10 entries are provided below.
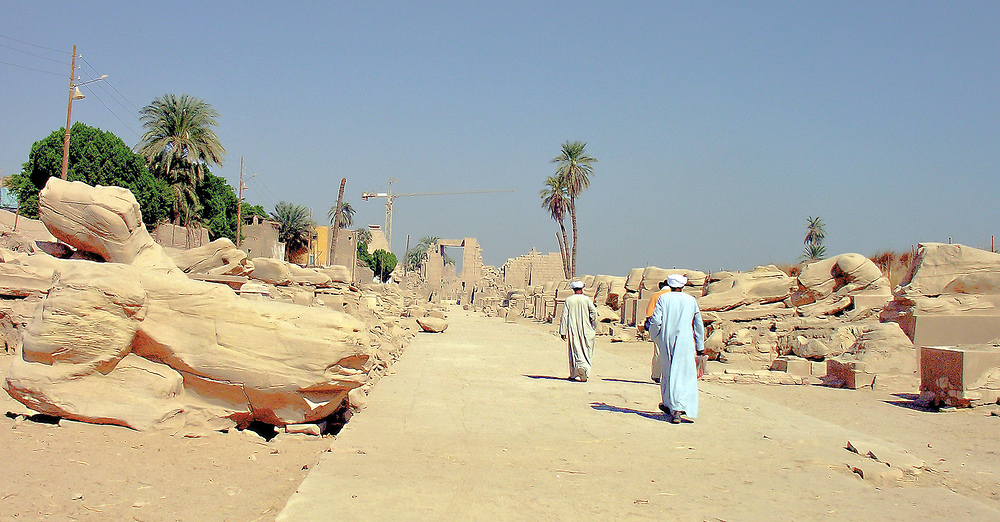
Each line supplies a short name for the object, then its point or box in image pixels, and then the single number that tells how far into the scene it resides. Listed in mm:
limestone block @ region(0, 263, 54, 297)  9578
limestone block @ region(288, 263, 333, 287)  17922
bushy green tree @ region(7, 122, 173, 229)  29516
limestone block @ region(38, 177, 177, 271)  8539
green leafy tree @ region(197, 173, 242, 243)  38875
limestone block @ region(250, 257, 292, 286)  16688
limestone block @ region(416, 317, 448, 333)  18297
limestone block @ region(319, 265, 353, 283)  19969
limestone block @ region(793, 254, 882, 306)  14859
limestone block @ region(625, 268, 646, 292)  22094
